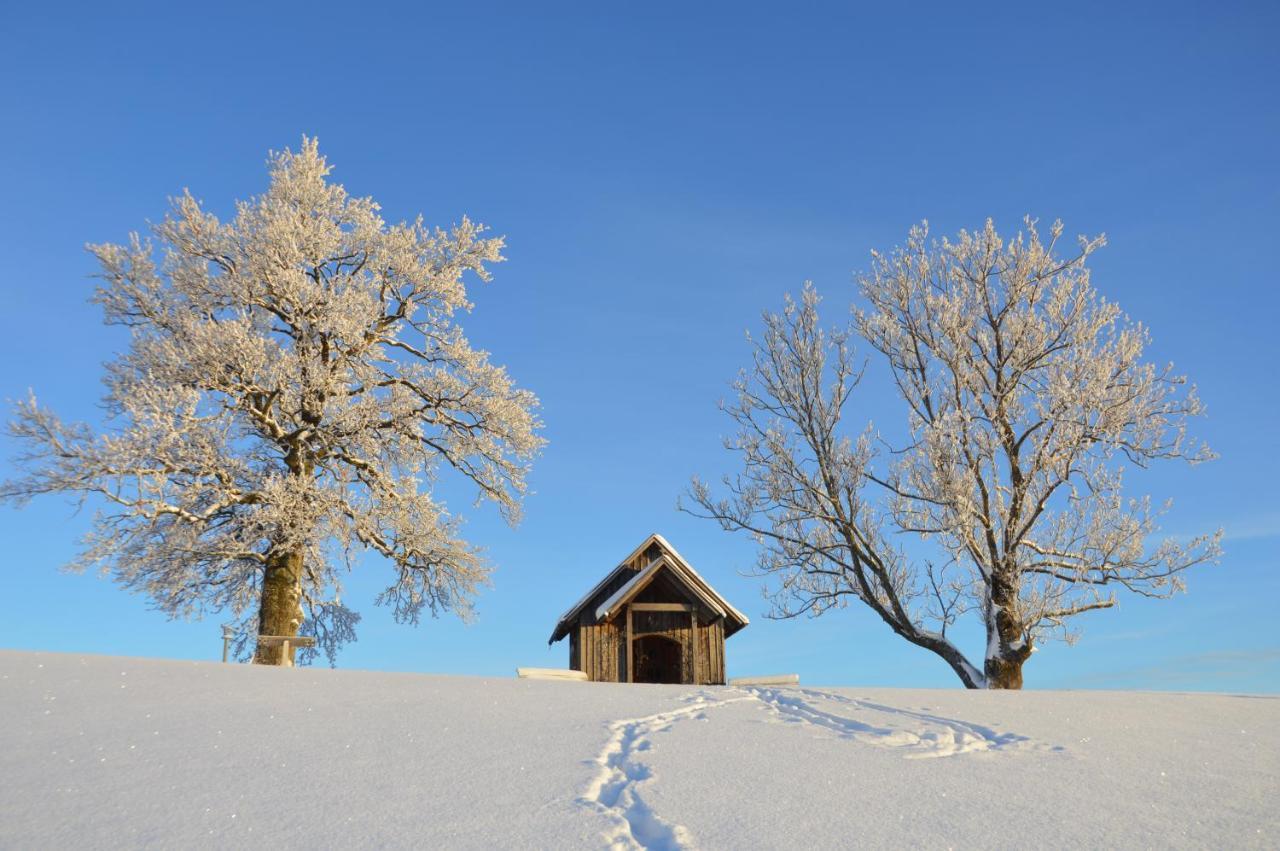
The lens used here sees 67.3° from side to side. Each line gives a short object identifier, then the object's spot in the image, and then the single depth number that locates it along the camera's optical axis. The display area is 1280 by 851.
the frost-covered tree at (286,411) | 17.58
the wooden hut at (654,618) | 21.81
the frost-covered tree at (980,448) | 19.86
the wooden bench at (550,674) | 16.81
